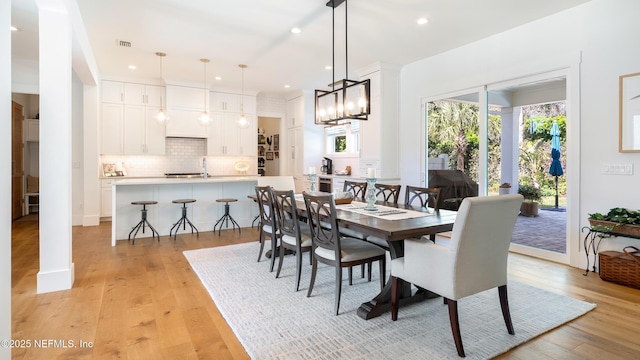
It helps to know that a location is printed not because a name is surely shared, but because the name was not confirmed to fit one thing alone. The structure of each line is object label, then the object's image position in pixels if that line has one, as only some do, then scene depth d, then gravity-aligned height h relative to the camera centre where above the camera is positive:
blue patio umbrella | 4.05 +0.28
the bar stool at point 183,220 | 5.11 -0.72
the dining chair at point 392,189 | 3.85 -0.16
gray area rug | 2.12 -1.06
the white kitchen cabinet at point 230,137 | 7.66 +0.89
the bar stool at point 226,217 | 5.51 -0.71
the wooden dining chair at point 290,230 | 3.05 -0.52
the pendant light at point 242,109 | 5.96 +1.52
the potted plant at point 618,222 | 3.13 -0.44
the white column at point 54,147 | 2.98 +0.25
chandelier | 3.34 +0.76
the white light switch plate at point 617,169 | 3.36 +0.07
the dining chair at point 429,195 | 3.27 -0.20
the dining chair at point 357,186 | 4.22 -0.16
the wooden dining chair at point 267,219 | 3.52 -0.48
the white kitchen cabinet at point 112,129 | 6.70 +0.92
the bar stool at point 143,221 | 4.85 -0.68
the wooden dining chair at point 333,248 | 2.58 -0.58
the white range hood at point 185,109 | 7.05 +1.39
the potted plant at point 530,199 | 4.39 -0.30
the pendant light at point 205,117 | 5.75 +1.05
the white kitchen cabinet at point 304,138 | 7.85 +0.88
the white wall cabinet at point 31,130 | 7.30 +0.96
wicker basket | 3.09 -0.85
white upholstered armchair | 2.02 -0.52
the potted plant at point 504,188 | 4.54 -0.17
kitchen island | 5.01 -0.43
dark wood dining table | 2.29 -0.38
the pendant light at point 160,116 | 5.84 +1.02
